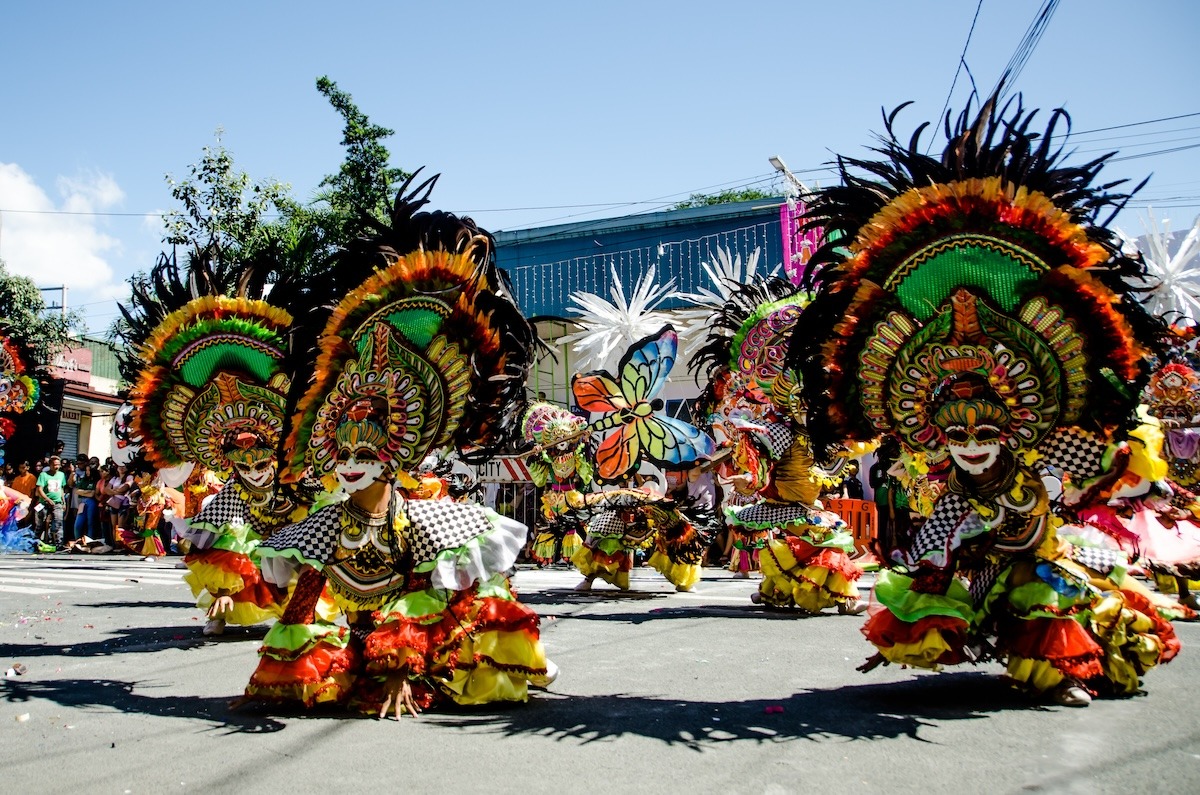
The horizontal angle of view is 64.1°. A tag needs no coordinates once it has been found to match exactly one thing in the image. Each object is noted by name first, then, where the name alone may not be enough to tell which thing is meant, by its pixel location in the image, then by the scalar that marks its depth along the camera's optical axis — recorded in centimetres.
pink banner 1867
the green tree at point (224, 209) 1836
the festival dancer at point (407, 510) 473
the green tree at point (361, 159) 2138
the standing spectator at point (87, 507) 1839
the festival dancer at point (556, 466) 1101
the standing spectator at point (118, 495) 1772
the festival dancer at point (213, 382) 662
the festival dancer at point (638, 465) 857
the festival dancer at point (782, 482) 852
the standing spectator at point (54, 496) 1717
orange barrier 1302
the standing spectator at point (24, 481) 1695
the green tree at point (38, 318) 2005
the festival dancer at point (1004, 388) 466
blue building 2059
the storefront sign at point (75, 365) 2594
